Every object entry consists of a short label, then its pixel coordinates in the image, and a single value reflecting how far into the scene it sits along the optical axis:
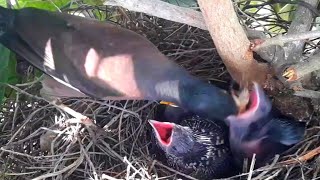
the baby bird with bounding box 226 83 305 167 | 1.08
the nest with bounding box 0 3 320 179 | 1.18
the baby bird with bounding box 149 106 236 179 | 1.21
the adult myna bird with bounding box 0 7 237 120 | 1.14
